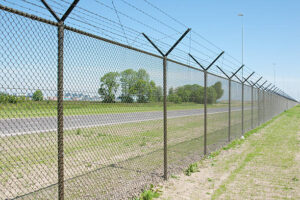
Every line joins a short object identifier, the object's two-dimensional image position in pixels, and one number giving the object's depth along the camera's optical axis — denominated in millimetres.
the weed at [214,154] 7426
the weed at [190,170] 5696
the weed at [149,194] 4133
